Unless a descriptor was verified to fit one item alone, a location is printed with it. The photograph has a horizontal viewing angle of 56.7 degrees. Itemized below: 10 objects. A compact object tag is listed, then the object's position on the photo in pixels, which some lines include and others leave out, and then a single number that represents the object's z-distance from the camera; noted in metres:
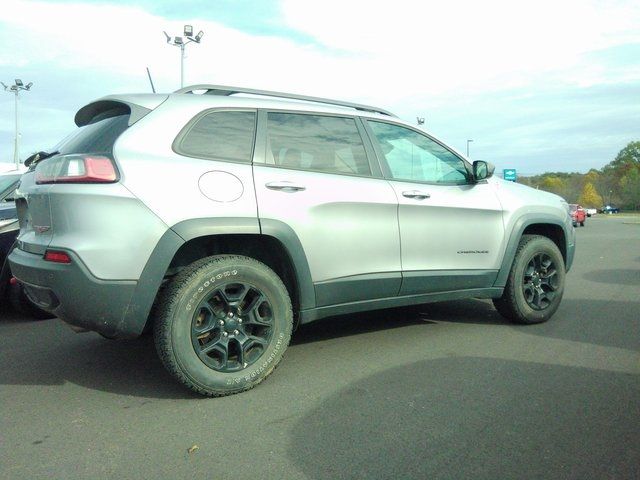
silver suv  3.36
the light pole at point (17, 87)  35.47
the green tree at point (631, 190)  109.38
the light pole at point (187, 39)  19.59
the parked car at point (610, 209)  109.62
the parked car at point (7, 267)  5.77
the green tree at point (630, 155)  138.38
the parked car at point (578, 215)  38.89
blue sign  31.36
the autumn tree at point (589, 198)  113.81
